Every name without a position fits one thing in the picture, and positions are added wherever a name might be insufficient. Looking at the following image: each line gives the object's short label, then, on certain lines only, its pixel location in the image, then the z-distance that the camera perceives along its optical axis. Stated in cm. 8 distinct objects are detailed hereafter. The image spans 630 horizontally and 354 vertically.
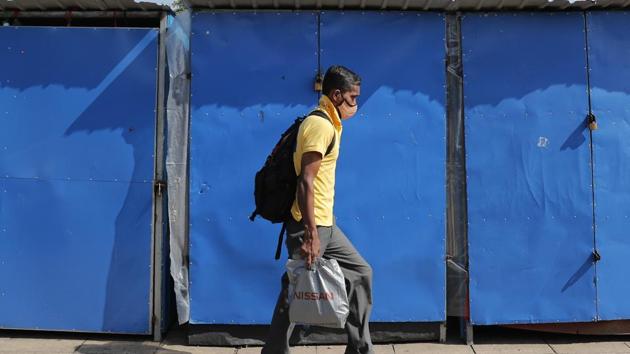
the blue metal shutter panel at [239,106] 454
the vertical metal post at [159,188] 458
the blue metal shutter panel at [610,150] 457
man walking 333
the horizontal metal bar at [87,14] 465
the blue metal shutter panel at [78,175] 457
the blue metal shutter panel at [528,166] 456
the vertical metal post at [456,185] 460
